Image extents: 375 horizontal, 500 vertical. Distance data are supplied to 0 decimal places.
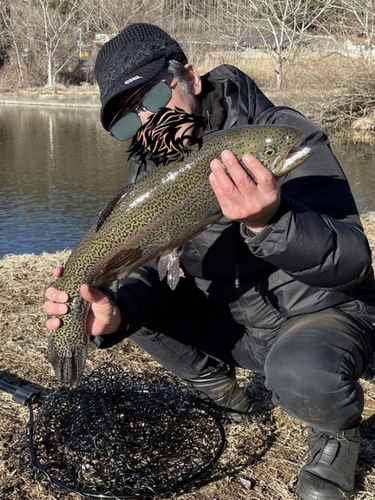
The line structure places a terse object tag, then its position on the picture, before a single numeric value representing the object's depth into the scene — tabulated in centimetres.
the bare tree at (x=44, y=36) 4472
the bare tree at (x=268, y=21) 3662
